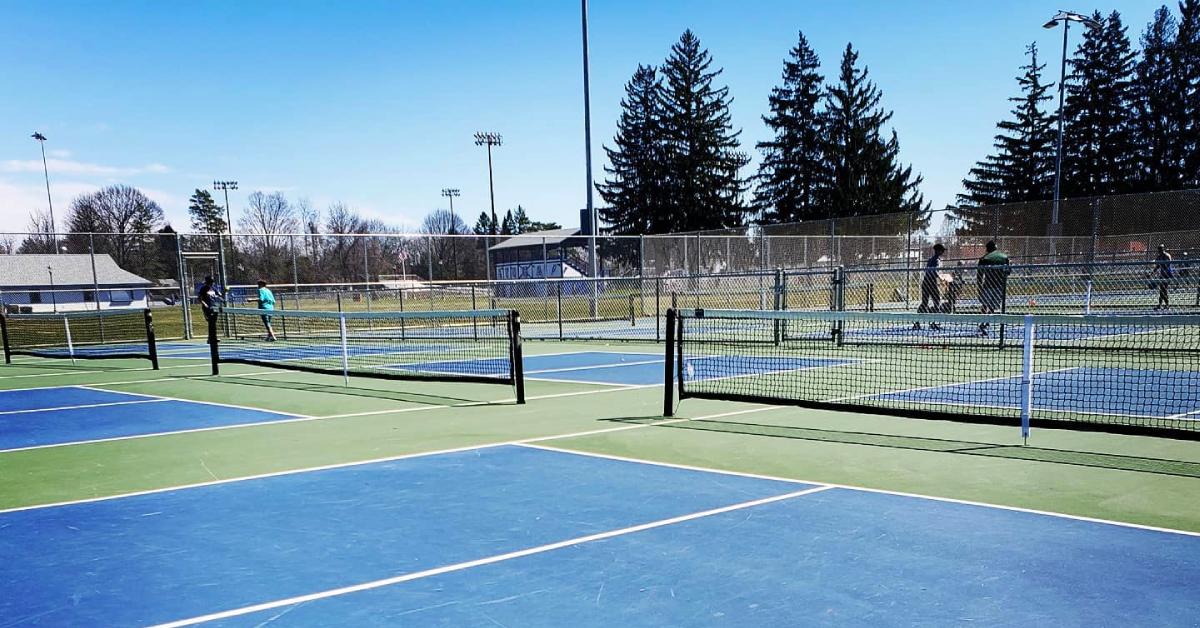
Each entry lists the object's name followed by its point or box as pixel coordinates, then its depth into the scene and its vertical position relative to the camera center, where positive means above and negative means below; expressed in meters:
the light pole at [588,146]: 26.62 +4.10
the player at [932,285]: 16.81 -0.79
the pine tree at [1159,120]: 58.31 +9.86
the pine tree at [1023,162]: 64.12 +7.42
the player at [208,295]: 20.38 -0.70
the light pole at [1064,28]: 26.66 +8.06
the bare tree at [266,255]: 24.28 +0.44
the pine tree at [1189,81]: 57.06 +12.78
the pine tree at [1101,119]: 60.66 +10.47
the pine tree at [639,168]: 67.19 +8.17
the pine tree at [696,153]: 66.25 +9.20
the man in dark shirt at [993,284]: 15.77 -0.74
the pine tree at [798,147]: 66.62 +9.50
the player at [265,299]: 20.17 -0.84
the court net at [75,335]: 19.01 -1.86
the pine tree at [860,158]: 64.62 +8.19
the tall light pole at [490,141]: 77.06 +12.42
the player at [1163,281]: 18.12 -0.88
